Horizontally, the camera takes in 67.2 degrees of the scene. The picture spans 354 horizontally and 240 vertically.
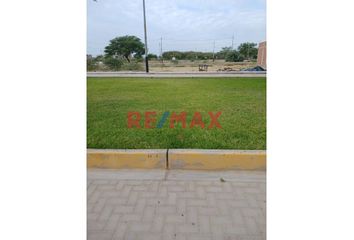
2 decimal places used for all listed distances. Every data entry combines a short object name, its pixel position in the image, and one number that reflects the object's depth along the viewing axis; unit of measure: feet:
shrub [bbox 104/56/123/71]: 86.80
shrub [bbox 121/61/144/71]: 86.02
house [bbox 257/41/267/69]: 91.64
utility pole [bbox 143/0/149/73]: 74.53
